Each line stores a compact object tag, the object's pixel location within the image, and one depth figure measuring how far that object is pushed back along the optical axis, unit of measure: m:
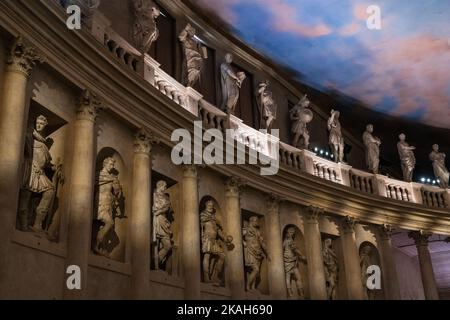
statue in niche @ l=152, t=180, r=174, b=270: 11.07
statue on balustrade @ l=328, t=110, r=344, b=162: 18.14
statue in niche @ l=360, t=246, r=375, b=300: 17.09
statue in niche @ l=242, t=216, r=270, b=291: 13.78
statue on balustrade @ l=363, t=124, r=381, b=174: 19.00
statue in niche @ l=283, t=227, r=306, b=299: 14.97
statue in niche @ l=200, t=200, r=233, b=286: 12.35
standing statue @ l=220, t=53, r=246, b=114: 14.94
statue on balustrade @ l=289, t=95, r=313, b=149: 17.42
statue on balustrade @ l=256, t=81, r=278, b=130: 16.41
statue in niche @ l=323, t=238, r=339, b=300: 16.16
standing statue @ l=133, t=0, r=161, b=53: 12.05
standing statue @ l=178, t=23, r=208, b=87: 13.32
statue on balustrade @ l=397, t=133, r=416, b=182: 19.70
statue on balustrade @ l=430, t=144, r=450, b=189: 20.11
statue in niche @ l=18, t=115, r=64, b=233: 8.16
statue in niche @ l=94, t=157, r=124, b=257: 9.72
